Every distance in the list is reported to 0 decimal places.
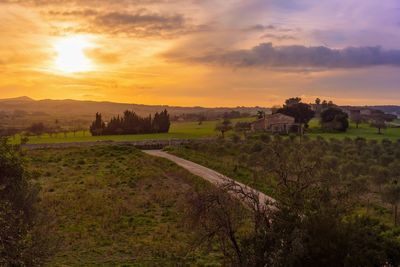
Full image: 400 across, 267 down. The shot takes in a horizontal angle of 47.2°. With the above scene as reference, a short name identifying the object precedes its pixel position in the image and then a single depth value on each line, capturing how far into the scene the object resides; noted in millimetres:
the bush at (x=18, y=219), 11648
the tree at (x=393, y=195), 25062
